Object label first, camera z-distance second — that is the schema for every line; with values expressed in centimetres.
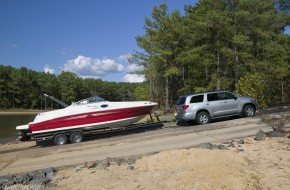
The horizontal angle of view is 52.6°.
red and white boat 1628
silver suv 1753
